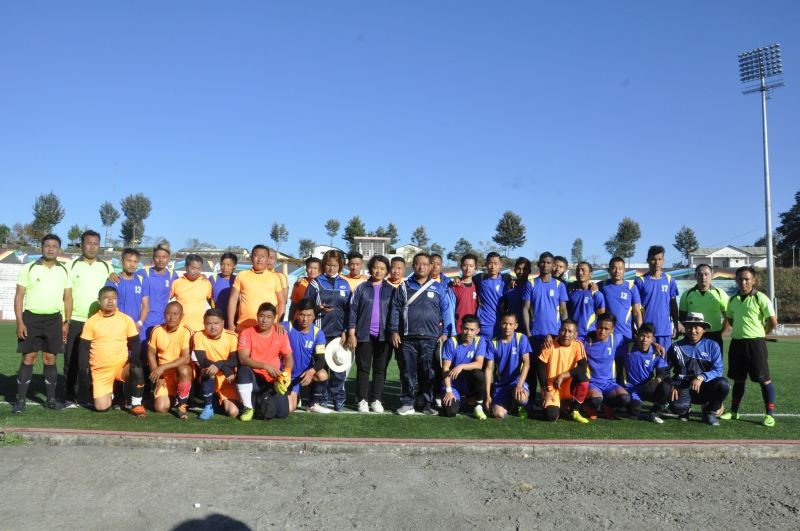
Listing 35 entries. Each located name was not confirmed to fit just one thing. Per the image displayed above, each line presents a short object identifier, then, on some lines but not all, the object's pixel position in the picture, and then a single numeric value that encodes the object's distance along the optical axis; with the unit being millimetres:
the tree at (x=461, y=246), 55688
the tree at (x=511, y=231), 56531
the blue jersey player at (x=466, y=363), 6672
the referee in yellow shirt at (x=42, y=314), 6324
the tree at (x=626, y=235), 53781
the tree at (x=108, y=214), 85188
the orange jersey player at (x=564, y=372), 6535
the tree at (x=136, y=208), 87631
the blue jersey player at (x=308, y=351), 6711
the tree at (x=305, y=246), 61647
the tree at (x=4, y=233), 58812
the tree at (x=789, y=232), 63312
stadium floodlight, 32625
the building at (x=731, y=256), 70062
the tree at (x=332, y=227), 65125
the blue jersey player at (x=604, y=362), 6712
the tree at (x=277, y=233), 69562
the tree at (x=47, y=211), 67250
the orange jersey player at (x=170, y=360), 6312
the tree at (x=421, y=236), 66562
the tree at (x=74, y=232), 61231
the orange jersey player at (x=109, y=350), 6387
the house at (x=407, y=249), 61366
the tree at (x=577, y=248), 74975
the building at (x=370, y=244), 50094
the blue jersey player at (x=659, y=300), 7266
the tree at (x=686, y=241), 69188
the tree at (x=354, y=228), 57562
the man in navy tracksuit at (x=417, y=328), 6688
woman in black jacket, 6801
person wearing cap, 6500
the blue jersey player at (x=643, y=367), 6820
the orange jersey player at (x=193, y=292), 6957
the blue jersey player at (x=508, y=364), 6750
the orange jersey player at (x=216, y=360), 6297
